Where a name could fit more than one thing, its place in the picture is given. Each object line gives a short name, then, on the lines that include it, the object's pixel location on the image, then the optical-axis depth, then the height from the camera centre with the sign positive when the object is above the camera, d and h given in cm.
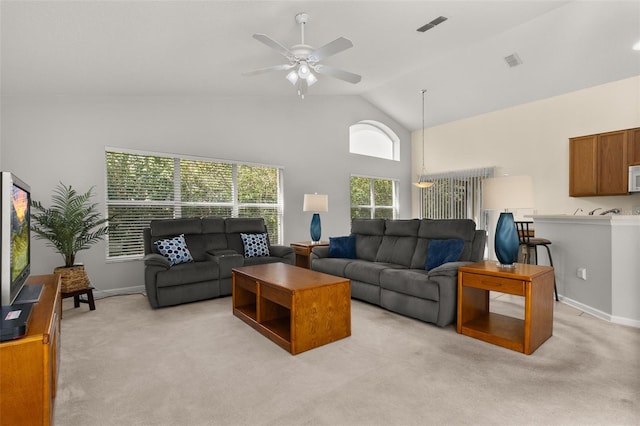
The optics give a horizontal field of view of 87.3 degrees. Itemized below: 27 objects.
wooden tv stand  134 -69
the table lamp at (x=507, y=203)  277 +2
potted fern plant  361 -18
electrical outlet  358 -75
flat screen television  161 -14
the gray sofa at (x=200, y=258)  374 -64
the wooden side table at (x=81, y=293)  356 -96
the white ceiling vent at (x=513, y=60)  508 +224
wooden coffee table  261 -83
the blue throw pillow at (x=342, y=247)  459 -55
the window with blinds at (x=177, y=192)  451 +25
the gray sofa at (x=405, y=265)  306 -68
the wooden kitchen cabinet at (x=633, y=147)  484 +83
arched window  733 +153
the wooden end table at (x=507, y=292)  252 -83
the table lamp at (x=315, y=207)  543 +1
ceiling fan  287 +140
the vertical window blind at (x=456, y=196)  697 +22
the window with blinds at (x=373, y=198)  722 +20
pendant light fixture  799 +70
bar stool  393 -46
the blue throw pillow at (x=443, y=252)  344 -48
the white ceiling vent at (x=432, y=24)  387 +216
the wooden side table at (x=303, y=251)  514 -68
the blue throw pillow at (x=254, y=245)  479 -54
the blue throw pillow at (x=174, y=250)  409 -51
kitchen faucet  512 -11
